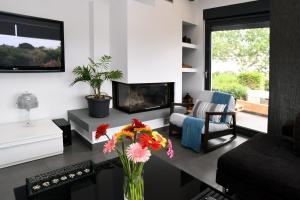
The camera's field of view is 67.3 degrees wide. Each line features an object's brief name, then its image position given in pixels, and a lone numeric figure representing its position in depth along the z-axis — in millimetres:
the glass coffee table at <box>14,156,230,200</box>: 1438
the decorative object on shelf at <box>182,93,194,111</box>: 4787
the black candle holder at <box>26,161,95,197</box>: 1490
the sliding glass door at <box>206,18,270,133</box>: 3805
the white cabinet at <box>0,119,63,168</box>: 2654
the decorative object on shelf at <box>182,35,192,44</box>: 4672
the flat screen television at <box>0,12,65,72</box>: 2934
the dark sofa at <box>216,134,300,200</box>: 1631
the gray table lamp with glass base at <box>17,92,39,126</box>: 3039
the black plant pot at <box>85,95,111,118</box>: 3340
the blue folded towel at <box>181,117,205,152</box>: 3129
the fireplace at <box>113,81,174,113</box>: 3708
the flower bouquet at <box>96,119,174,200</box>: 1088
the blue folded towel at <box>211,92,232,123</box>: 3500
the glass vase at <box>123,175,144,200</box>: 1212
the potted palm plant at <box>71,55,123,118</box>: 3318
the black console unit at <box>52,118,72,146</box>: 3262
